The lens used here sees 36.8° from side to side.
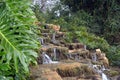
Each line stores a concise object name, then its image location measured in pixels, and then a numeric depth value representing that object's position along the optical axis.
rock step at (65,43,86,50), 5.29
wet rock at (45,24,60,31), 5.91
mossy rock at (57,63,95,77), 3.69
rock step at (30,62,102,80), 3.62
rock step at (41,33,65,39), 5.51
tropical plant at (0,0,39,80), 1.75
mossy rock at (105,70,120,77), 4.88
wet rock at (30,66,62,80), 2.92
